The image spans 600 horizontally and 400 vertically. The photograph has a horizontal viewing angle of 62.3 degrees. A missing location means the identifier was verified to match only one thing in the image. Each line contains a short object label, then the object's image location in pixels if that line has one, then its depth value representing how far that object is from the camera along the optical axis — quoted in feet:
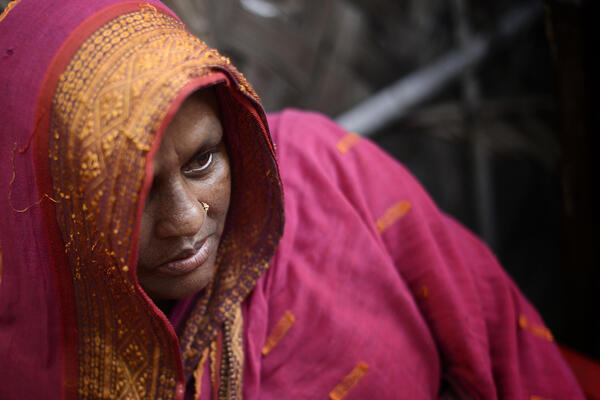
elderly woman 2.30
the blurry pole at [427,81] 6.34
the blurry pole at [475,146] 7.54
